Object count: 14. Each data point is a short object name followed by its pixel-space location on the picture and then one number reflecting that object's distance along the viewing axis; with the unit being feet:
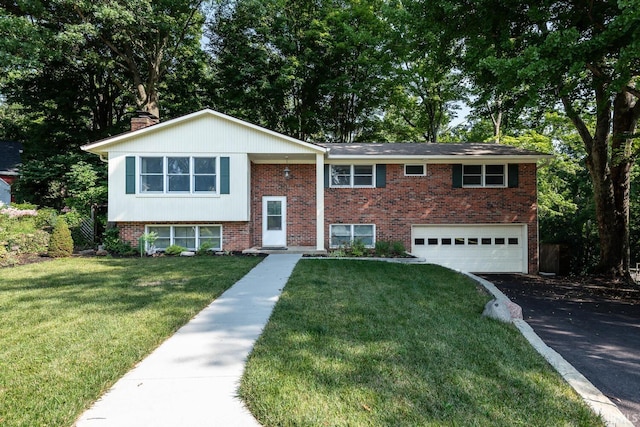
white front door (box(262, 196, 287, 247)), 44.73
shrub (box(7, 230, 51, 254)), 36.99
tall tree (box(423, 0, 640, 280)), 23.79
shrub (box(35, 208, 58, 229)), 43.60
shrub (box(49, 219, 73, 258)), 37.41
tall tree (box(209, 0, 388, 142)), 66.08
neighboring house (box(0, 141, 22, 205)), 71.61
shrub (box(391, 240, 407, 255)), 39.96
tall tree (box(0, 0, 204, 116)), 47.62
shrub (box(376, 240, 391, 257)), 39.54
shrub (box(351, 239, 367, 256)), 39.26
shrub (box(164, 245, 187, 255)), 39.47
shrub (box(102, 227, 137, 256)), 40.09
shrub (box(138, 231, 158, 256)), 39.40
